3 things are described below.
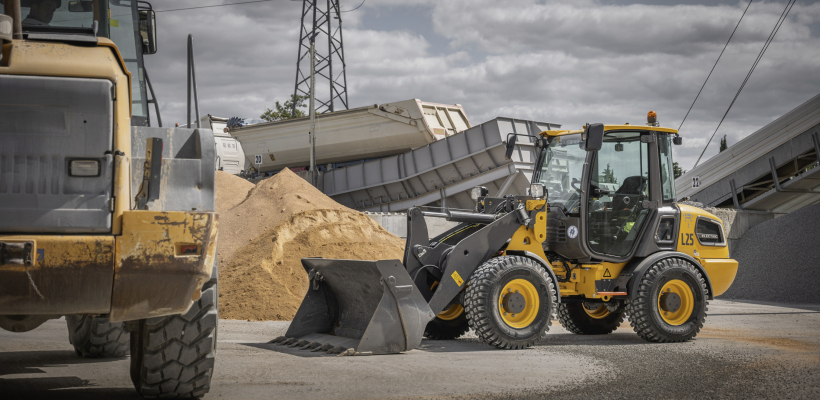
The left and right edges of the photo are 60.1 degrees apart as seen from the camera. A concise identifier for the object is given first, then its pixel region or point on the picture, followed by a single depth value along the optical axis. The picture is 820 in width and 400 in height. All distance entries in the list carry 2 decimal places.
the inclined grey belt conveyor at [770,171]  18.70
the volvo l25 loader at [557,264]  7.50
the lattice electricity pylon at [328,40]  31.25
